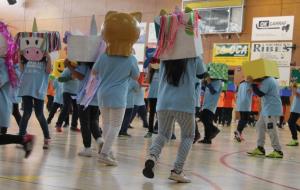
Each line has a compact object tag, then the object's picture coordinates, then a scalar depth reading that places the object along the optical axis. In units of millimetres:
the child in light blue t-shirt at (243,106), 8719
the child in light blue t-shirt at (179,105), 4000
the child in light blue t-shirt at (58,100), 9378
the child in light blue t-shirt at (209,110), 7789
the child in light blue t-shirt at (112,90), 4680
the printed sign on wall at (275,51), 15836
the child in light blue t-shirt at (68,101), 8562
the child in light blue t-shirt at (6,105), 4418
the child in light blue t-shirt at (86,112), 5160
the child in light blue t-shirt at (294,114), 8570
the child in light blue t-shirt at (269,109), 6227
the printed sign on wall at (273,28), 15812
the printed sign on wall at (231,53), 16812
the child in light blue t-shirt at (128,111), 8109
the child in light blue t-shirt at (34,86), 5551
